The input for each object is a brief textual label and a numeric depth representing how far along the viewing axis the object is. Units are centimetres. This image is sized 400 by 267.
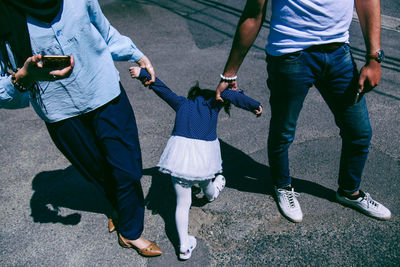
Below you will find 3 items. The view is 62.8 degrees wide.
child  205
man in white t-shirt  186
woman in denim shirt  153
